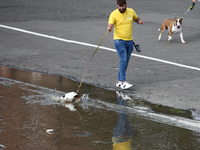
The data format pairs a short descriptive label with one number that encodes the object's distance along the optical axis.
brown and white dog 28.31
